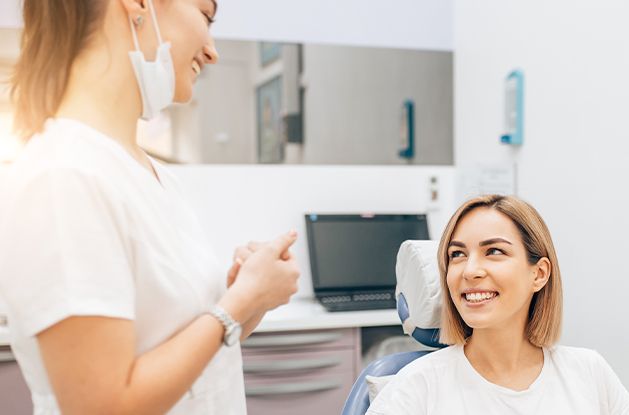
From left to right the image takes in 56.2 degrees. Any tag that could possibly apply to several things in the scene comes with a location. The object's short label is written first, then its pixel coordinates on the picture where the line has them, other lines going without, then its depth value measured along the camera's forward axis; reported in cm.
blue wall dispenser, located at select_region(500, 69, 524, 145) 238
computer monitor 262
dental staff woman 71
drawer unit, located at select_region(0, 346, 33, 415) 204
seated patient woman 142
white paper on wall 249
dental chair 151
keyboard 239
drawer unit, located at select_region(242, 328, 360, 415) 222
